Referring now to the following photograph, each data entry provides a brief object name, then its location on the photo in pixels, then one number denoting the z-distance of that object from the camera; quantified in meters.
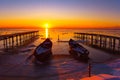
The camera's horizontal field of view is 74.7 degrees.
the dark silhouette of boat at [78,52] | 10.97
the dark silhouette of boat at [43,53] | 10.25
